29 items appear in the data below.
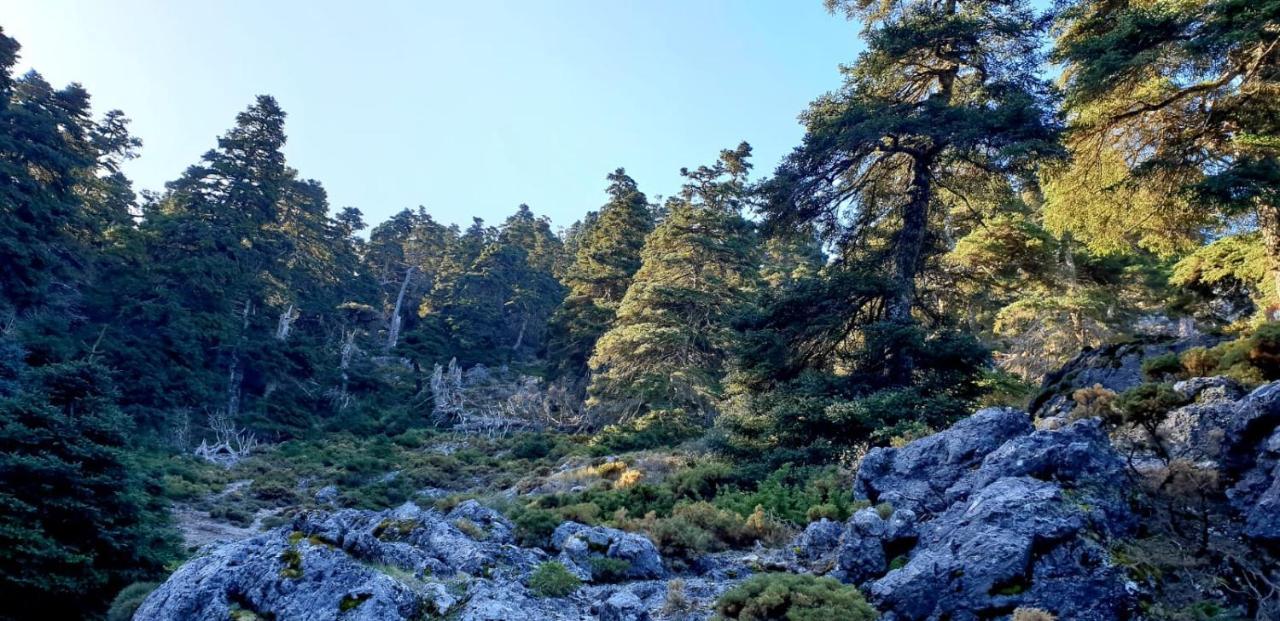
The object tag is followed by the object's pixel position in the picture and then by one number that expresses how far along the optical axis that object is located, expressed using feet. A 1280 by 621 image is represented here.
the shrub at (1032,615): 16.08
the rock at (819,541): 28.30
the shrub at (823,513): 32.60
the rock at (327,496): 67.96
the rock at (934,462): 27.94
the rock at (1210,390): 25.79
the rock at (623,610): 21.50
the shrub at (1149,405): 25.98
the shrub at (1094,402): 28.53
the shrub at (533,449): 91.45
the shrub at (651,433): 79.36
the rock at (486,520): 31.48
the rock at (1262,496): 18.25
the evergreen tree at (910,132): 49.47
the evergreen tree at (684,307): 88.43
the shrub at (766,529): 32.58
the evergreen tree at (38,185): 83.46
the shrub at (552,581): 23.89
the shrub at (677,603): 22.91
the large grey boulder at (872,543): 23.47
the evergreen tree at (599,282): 122.21
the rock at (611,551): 27.66
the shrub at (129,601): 24.99
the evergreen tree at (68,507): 29.22
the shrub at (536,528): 32.58
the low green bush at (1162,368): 32.81
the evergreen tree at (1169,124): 37.22
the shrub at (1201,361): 30.71
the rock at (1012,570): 17.92
